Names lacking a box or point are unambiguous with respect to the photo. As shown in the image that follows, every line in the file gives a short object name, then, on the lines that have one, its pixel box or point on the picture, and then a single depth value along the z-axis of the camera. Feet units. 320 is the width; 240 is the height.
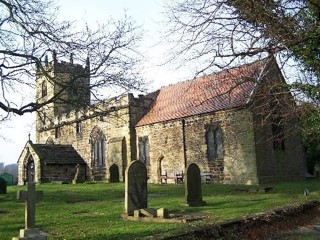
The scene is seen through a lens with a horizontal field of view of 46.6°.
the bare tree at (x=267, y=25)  20.75
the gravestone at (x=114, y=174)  90.20
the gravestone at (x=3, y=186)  62.34
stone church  42.11
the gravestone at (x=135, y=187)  35.47
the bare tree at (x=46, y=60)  38.27
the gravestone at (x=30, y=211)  20.59
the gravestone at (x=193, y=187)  40.79
